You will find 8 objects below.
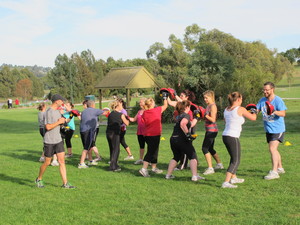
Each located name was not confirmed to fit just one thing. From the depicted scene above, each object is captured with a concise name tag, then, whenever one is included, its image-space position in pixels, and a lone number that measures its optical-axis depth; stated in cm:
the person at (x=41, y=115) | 986
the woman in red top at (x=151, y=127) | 802
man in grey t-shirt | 688
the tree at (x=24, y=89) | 9457
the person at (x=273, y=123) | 708
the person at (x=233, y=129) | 648
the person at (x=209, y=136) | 753
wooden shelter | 2341
